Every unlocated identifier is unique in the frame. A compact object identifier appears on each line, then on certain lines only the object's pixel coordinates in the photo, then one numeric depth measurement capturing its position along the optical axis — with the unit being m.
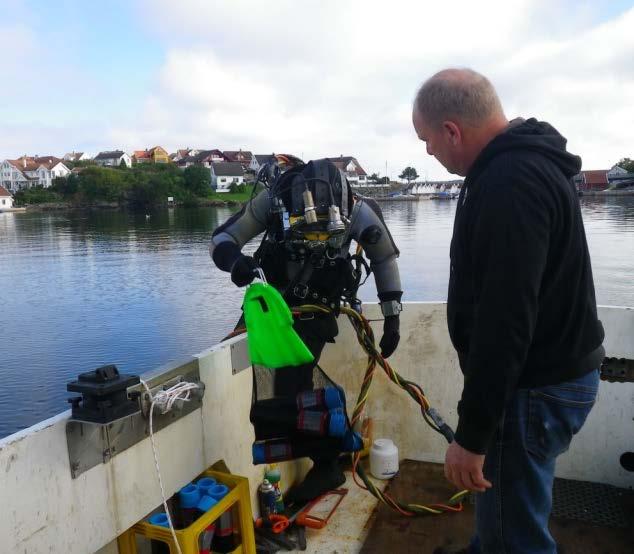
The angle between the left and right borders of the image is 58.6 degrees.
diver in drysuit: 2.57
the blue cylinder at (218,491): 2.11
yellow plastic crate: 1.86
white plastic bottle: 2.96
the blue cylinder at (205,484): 2.15
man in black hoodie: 1.24
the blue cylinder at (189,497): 2.07
